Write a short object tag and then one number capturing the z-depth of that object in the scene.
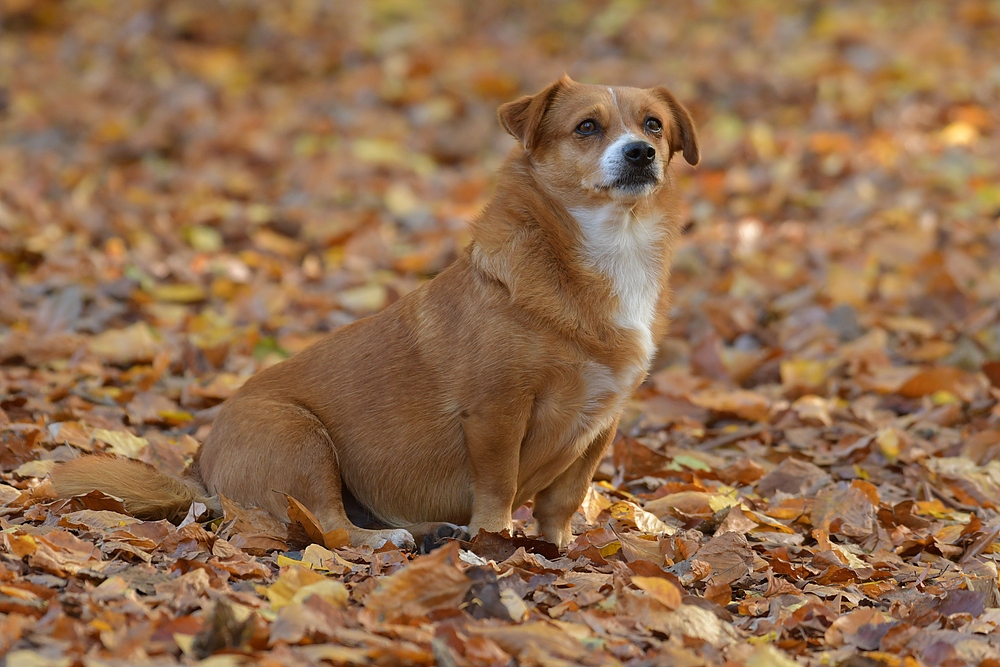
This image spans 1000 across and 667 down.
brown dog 7.94
